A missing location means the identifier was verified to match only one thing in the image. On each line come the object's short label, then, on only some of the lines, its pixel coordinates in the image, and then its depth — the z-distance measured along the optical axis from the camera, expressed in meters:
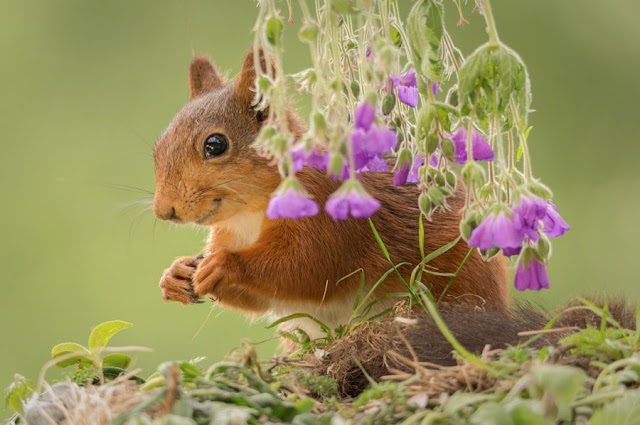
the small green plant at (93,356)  3.29
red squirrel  3.38
